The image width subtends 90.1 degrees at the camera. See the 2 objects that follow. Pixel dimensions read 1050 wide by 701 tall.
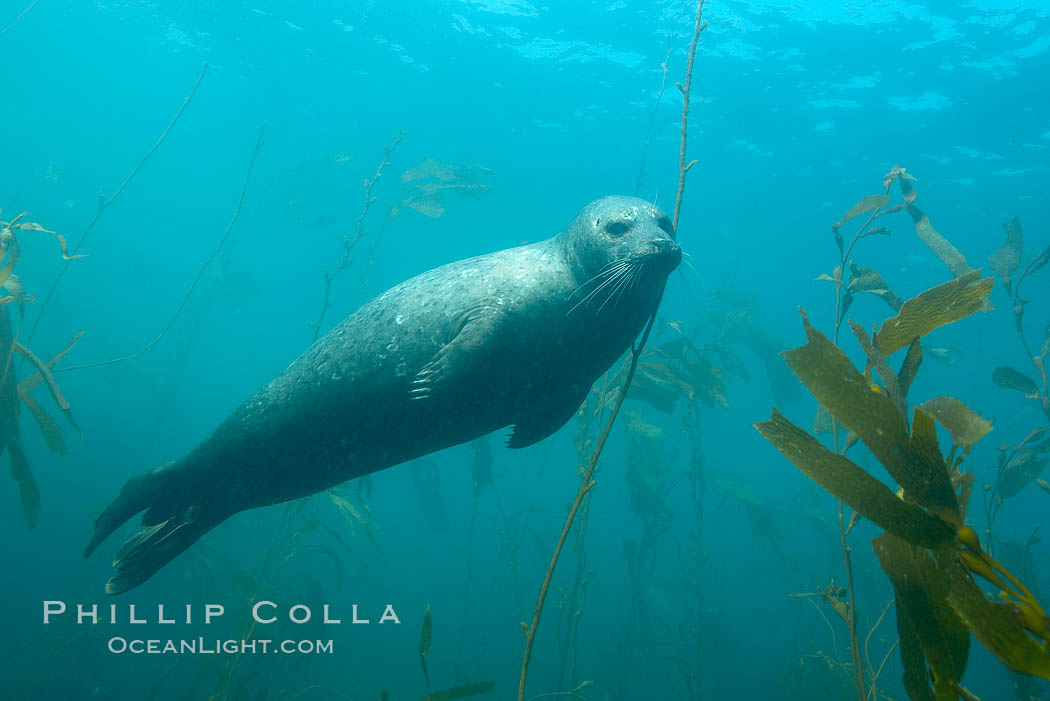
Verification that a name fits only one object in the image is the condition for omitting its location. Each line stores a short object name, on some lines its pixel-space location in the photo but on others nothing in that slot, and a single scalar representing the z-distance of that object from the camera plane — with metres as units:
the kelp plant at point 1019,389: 3.42
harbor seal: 2.77
